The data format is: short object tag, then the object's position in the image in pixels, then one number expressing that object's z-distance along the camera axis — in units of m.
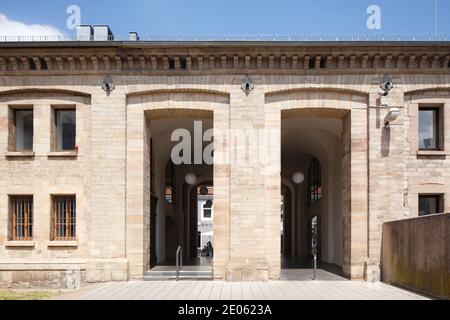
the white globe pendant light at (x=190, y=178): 25.84
